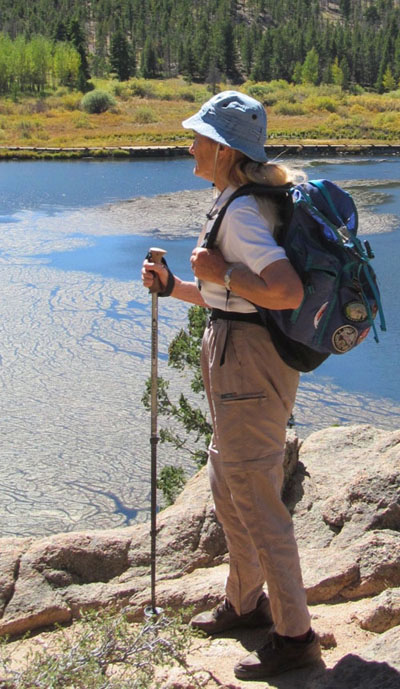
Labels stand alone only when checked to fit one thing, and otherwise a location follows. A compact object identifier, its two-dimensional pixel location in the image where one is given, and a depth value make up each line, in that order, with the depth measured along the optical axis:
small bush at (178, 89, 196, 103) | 70.81
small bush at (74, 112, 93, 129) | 54.72
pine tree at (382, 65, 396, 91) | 86.20
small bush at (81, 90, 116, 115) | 62.09
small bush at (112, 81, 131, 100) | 69.81
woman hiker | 2.22
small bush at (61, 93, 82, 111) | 65.06
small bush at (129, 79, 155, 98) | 71.38
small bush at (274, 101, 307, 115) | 62.34
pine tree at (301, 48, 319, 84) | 86.67
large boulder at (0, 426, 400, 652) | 2.87
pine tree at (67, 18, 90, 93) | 75.12
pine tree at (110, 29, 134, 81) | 84.94
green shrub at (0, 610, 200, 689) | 2.12
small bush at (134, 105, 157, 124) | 56.91
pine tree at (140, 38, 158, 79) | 89.00
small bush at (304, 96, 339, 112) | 64.81
